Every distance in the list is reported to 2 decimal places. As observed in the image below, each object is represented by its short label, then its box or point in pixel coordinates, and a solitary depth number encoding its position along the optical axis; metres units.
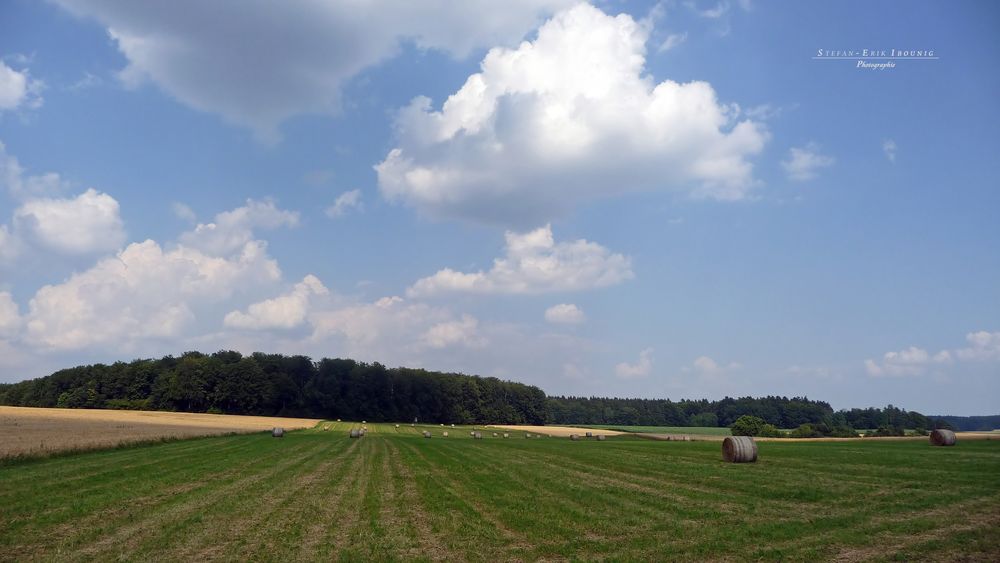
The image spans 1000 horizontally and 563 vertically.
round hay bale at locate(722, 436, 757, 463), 31.34
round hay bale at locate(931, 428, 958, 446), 44.56
